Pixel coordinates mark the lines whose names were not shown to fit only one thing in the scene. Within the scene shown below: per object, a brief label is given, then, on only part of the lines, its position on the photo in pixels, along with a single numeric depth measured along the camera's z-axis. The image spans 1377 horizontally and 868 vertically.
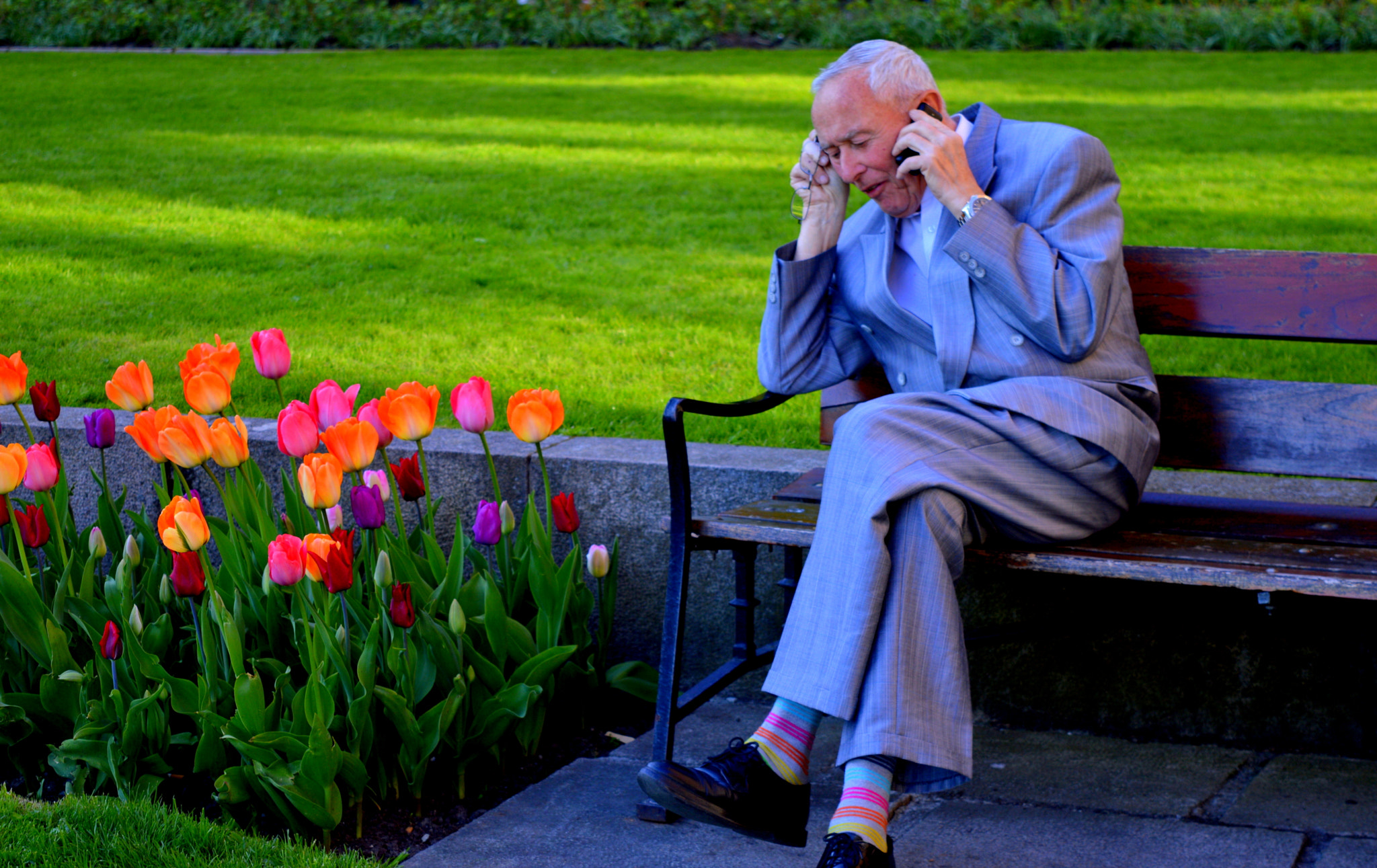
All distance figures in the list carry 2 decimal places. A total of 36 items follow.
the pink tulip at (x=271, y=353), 6.33
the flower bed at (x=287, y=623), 5.50
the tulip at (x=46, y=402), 6.45
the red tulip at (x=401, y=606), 5.39
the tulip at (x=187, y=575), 5.48
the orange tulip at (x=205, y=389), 5.86
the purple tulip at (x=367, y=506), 5.65
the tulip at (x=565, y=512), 6.34
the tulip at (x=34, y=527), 6.02
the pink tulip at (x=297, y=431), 5.73
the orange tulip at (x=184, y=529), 5.39
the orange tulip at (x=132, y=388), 6.11
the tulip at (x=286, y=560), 5.29
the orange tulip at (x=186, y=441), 5.49
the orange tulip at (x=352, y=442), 5.61
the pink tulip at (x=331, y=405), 6.02
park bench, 5.69
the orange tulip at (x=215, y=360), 6.12
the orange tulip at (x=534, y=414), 5.99
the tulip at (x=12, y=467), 5.79
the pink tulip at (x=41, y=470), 6.07
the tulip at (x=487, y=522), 6.03
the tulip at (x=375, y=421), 6.09
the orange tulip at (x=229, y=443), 5.57
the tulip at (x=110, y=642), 5.57
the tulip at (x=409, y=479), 6.14
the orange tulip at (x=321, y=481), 5.47
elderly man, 4.91
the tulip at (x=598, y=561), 6.46
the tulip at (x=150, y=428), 5.69
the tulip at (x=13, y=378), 6.13
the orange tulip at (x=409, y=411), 5.83
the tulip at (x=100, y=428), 6.48
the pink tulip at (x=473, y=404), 6.02
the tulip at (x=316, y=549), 5.37
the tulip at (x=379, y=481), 6.29
